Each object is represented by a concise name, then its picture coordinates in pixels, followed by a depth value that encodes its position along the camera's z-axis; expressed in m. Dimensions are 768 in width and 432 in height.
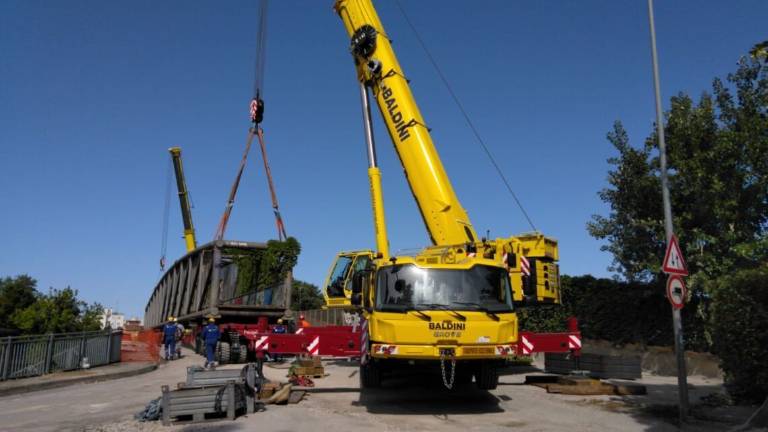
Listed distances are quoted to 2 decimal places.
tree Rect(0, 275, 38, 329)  19.92
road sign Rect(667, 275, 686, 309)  8.23
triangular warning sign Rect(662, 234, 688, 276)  8.36
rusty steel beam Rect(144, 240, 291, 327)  18.36
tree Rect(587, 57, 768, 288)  15.15
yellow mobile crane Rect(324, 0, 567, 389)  8.62
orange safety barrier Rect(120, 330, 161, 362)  21.49
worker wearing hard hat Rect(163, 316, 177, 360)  20.70
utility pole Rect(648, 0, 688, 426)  8.18
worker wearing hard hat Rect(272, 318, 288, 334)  17.20
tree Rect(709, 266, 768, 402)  8.91
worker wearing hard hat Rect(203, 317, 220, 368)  16.19
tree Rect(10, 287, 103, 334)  18.78
